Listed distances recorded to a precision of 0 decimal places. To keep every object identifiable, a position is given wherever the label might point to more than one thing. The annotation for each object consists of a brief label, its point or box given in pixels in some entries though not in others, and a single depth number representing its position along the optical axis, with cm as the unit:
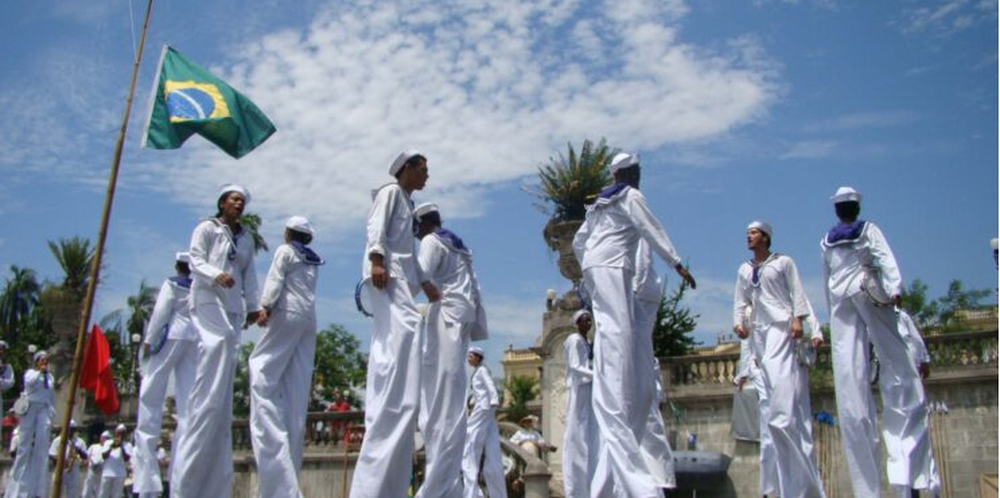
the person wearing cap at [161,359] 880
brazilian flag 845
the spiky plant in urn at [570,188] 2273
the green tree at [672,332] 2416
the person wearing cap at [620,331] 586
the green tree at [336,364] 4450
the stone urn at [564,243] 2181
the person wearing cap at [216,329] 621
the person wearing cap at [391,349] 500
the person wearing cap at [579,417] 977
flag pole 620
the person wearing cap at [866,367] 691
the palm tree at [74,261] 4312
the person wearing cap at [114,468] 1639
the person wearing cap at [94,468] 1686
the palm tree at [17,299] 5178
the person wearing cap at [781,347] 721
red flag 1438
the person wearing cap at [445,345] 636
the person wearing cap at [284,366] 664
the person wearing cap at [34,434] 1338
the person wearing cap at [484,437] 1178
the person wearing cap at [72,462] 1727
